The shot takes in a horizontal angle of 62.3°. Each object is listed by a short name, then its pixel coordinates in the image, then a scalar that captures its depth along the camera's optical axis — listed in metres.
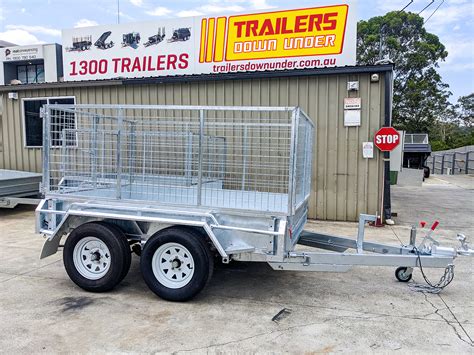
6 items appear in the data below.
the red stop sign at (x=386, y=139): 7.89
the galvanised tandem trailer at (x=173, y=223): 3.89
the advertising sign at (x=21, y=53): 25.44
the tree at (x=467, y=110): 52.16
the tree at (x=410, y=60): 31.86
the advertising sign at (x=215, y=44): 8.80
